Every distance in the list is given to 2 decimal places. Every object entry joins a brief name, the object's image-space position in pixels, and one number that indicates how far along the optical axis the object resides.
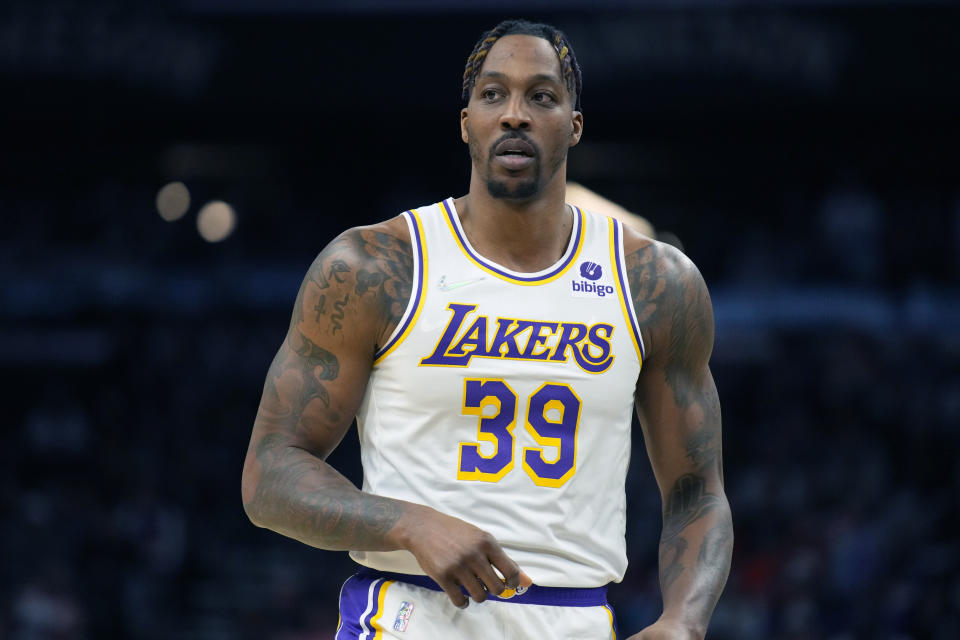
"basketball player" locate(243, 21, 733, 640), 7.41
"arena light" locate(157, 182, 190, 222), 33.91
